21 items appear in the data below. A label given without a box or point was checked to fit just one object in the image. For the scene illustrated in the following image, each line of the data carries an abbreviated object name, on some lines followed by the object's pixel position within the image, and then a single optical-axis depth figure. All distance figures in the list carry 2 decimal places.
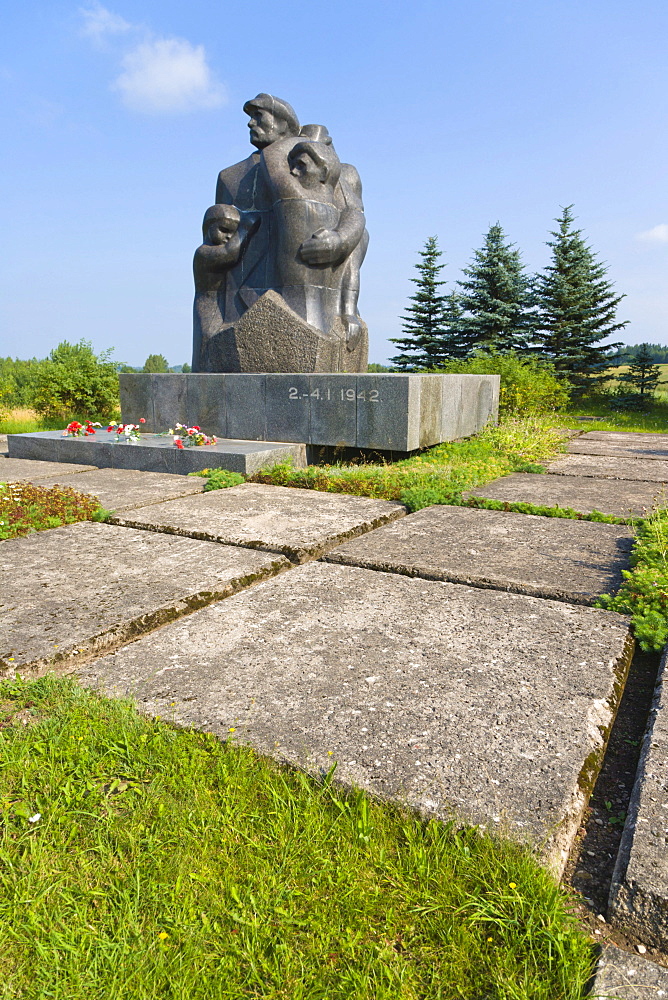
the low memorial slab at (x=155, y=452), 6.24
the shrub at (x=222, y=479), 5.50
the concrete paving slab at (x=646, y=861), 1.25
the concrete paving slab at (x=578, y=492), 4.84
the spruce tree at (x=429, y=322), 22.62
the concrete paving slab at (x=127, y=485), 5.06
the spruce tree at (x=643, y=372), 19.98
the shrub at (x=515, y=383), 12.61
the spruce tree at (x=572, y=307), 21.47
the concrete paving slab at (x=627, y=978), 1.12
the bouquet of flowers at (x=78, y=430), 7.68
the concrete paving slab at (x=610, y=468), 6.27
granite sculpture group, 8.25
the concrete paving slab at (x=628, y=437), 9.61
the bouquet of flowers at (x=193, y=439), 6.91
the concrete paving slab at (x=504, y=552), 3.07
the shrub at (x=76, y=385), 13.23
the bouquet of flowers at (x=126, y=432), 7.15
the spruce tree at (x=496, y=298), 20.94
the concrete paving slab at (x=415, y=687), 1.61
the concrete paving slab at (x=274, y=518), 3.73
